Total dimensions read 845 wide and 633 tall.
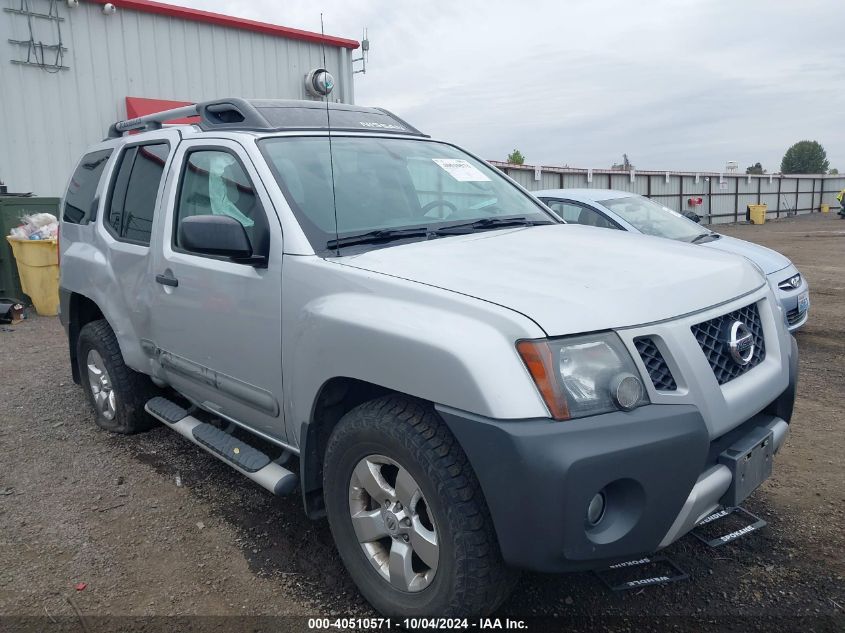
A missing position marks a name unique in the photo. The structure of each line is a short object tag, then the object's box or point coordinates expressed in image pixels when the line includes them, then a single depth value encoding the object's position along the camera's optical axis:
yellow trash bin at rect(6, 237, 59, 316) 8.89
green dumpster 9.29
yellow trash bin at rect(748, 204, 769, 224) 31.03
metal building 10.61
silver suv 1.97
